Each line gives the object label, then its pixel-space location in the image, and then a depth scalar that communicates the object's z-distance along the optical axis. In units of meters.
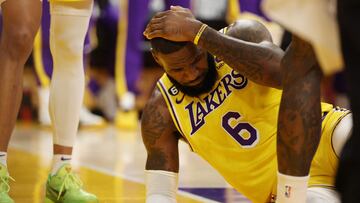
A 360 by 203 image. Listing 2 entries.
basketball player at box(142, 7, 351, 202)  5.91
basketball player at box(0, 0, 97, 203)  6.26
